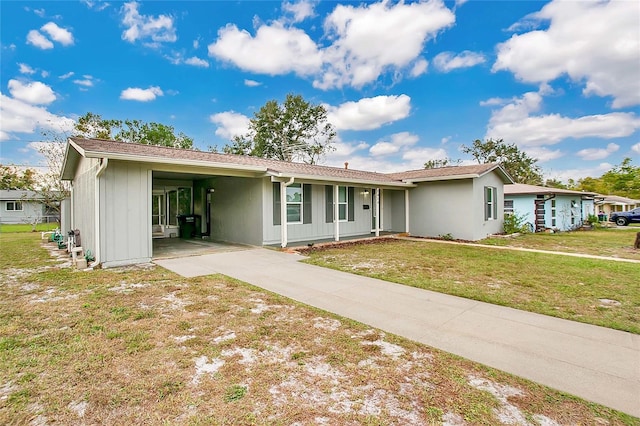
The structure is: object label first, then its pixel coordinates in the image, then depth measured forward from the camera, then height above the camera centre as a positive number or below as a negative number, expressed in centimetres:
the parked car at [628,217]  2225 -54
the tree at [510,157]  3394 +615
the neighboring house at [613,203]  2749 +66
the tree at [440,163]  3644 +607
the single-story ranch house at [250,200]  737 +54
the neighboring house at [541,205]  1616 +32
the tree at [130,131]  2083 +676
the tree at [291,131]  2944 +822
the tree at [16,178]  2241 +313
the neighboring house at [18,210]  2708 +73
